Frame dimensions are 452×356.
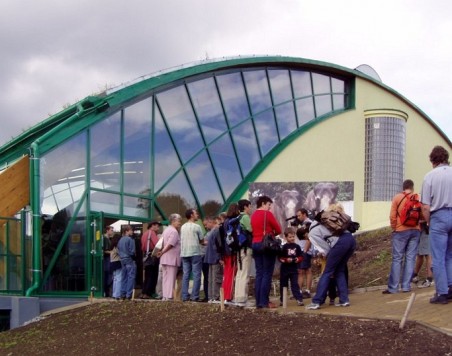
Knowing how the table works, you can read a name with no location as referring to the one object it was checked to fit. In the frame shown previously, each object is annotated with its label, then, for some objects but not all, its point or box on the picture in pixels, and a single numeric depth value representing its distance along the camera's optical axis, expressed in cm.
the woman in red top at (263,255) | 919
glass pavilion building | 1353
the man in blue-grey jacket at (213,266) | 1123
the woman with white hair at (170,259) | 1197
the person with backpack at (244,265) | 969
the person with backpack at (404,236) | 984
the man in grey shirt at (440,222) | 805
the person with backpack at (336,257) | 877
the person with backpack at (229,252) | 988
